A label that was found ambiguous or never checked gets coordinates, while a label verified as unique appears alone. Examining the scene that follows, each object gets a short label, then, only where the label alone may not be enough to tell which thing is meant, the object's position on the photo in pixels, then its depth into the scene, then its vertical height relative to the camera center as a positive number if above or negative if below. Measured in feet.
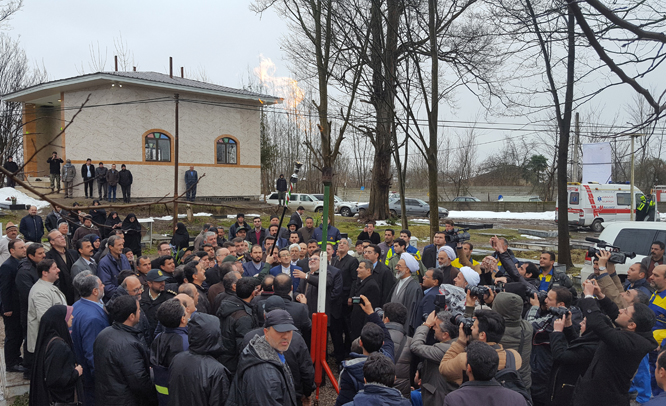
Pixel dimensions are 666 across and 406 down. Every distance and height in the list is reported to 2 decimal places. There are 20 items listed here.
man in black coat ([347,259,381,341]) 19.71 -4.79
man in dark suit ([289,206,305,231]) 39.74 -2.82
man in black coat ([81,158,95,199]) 67.72 +1.93
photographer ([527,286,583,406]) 14.10 -5.11
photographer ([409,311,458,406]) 12.19 -4.71
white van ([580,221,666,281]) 28.71 -3.24
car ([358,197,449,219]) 95.09 -4.40
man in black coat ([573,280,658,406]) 11.86 -4.52
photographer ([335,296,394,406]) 11.41 -4.61
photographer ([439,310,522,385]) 11.21 -4.05
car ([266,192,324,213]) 100.86 -3.51
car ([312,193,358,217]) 99.66 -4.83
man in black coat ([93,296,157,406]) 11.88 -4.80
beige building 71.36 +10.01
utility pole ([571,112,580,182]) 99.18 +4.91
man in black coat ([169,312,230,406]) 10.80 -4.58
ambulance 74.74 -2.68
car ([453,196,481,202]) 135.27 -3.59
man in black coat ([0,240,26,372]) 19.99 -5.78
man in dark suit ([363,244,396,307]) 21.75 -4.53
